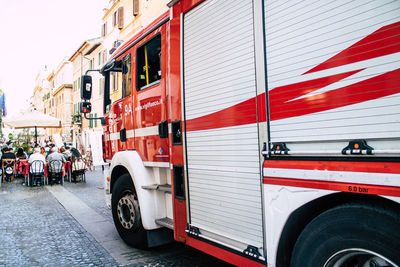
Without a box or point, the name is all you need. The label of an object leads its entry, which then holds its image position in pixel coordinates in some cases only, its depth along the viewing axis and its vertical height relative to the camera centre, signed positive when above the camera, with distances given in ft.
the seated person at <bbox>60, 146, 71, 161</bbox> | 44.63 -0.57
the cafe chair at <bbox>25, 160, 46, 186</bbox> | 37.40 -2.31
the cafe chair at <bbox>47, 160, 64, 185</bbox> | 38.73 -2.30
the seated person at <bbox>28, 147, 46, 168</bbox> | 37.42 -0.84
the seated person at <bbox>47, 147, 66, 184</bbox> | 38.75 -1.63
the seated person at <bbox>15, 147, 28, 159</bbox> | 43.14 -0.53
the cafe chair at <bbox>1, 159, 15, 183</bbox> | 40.55 -2.02
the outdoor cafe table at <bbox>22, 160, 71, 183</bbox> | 39.18 -2.34
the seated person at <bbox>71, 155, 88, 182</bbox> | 40.78 -2.33
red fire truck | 5.68 +0.27
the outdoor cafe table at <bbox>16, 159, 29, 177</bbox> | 39.42 -2.08
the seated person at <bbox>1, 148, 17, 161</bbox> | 40.11 -0.54
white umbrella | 42.91 +3.71
